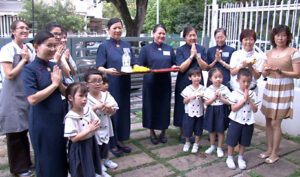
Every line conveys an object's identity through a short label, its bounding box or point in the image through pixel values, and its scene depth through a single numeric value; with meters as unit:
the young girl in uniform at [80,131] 2.24
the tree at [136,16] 8.34
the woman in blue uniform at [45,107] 2.09
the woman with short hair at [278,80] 3.13
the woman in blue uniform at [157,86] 3.61
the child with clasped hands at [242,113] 3.00
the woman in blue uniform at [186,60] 3.58
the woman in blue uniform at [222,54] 3.65
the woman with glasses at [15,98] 2.64
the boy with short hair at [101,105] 2.72
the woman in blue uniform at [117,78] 3.27
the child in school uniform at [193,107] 3.44
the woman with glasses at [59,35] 2.76
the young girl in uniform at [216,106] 3.29
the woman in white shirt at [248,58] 3.31
